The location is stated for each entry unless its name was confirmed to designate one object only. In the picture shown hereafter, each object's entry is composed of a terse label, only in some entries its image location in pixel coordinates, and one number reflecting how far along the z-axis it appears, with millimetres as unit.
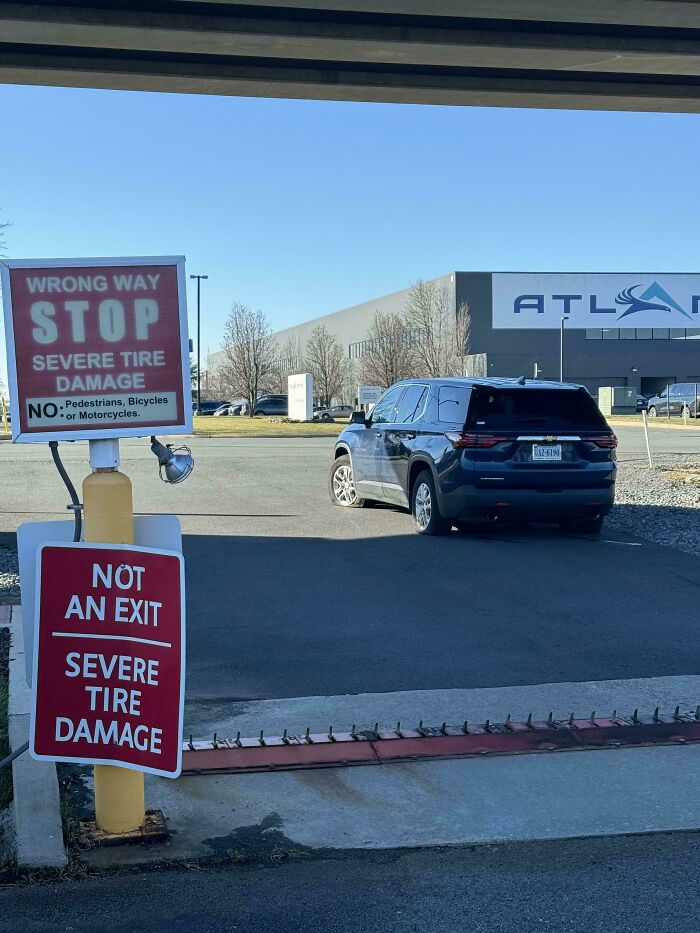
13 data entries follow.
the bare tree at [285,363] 95188
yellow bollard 3814
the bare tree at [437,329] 64625
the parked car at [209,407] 85250
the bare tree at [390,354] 66812
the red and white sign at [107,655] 3791
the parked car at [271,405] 71625
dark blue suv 11016
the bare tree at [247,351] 75438
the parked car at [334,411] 66669
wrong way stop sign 3748
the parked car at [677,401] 54750
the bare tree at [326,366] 86125
